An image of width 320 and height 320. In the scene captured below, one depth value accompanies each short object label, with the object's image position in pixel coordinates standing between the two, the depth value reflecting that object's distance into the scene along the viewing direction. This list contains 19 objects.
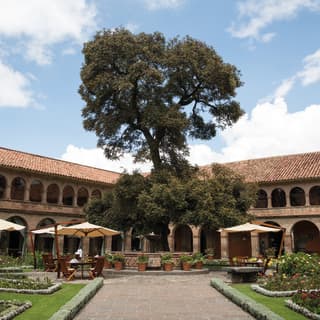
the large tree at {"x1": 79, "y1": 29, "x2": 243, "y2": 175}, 22.44
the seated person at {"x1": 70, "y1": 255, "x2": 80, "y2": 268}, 16.33
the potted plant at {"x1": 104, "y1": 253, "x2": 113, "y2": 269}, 19.62
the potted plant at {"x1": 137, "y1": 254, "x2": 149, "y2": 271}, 18.78
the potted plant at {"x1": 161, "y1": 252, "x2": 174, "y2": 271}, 18.62
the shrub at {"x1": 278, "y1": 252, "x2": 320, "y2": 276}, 13.88
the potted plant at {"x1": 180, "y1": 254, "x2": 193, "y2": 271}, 19.12
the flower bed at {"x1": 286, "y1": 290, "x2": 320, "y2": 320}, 8.13
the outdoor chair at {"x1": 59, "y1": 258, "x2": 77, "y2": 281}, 15.71
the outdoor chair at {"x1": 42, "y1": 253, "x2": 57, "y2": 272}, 19.08
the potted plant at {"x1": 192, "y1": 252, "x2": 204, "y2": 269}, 19.66
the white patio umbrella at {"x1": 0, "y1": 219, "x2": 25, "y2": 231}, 18.68
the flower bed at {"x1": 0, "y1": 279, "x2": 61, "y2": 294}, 11.51
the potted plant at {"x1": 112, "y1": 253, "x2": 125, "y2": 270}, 19.22
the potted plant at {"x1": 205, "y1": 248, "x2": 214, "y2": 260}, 24.13
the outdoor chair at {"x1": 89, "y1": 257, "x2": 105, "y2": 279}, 16.20
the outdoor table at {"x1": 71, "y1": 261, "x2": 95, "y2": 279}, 16.03
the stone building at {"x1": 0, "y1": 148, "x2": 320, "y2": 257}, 30.66
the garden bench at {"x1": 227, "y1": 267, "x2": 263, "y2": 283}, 14.67
